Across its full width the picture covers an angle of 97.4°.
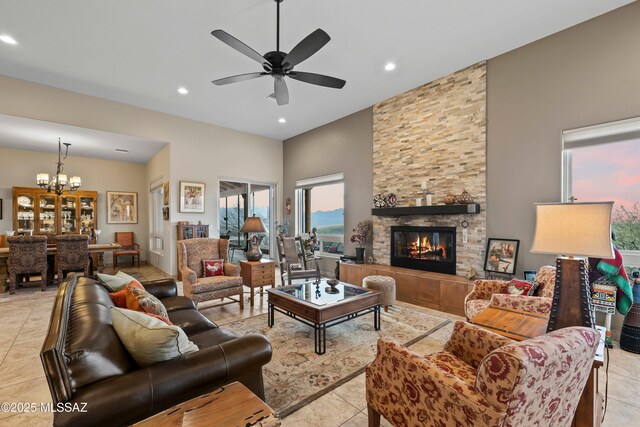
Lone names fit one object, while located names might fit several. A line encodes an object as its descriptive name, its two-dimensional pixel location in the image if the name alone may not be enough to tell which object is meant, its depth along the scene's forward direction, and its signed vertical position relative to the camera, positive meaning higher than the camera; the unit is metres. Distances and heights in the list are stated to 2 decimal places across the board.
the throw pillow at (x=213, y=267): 4.07 -0.77
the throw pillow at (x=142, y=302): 1.95 -0.62
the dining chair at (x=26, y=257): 4.80 -0.73
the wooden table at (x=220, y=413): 1.04 -0.77
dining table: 5.05 -0.75
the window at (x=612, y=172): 3.06 +0.49
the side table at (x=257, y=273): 4.34 -0.94
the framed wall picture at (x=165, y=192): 6.07 +0.49
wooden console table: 3.87 -1.08
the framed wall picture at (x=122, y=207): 7.93 +0.21
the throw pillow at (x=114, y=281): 2.42 -0.59
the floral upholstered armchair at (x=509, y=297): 2.32 -0.76
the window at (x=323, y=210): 6.35 +0.10
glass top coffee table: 2.78 -0.95
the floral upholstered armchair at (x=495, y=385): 1.01 -0.73
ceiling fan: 2.42 +1.49
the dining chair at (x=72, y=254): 5.14 -0.73
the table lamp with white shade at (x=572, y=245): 1.46 -0.17
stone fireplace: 4.16 +1.02
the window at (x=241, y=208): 7.03 +0.17
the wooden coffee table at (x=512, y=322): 1.85 -0.79
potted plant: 5.46 -0.45
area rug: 2.17 -1.36
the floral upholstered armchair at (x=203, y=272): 3.62 -0.82
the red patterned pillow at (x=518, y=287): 2.83 -0.76
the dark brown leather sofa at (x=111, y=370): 1.05 -0.71
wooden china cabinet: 6.82 +0.09
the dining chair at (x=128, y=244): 7.47 -0.84
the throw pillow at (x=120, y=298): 2.08 -0.63
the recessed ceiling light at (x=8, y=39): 3.32 +2.11
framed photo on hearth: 3.75 -0.58
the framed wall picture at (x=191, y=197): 5.99 +0.38
